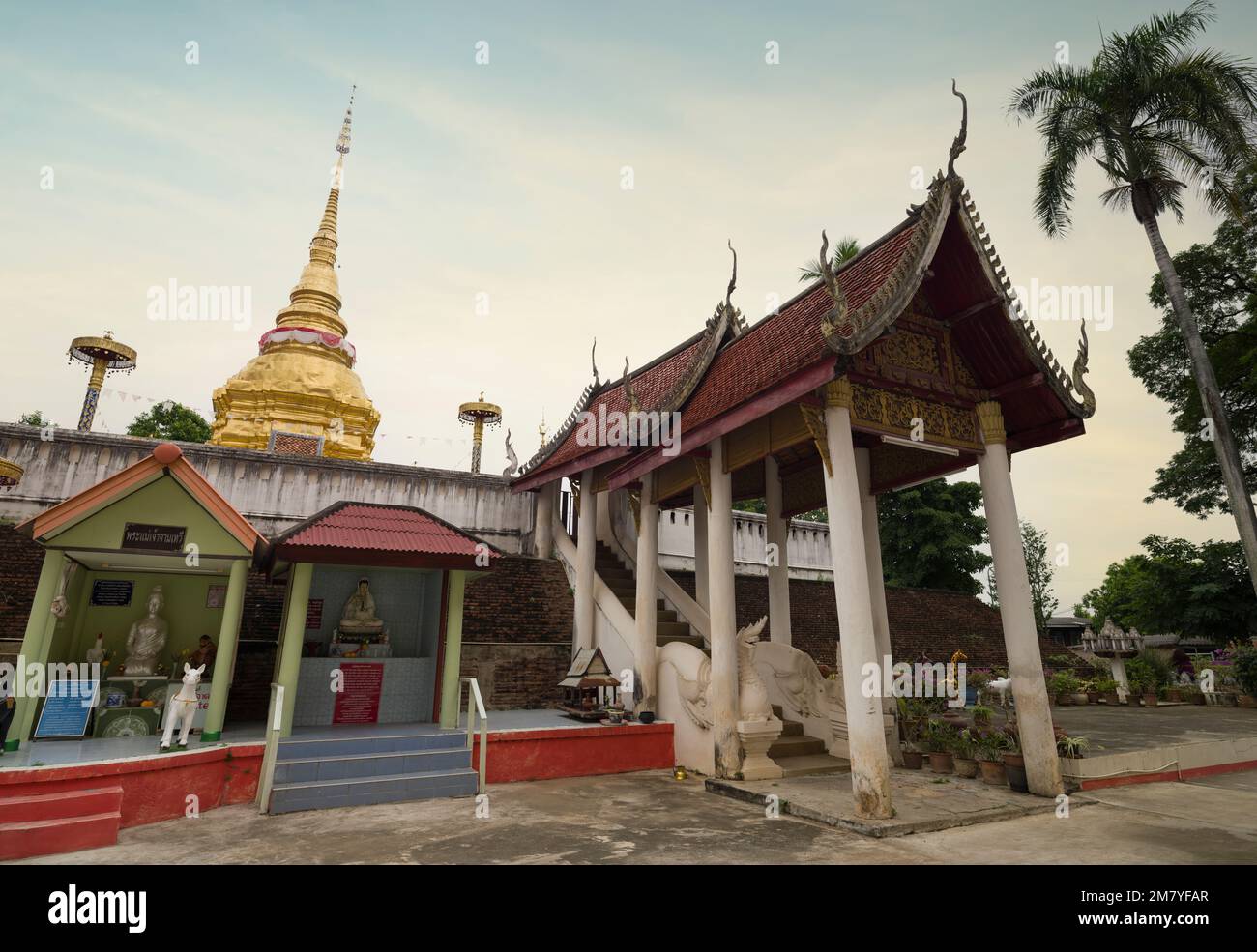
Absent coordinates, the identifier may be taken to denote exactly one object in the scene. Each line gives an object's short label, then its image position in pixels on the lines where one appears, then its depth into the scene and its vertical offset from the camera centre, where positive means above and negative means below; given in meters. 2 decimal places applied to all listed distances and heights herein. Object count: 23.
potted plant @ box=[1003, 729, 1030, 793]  7.98 -1.37
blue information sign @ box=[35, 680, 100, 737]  8.02 -0.68
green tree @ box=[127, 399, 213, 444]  30.00 +10.39
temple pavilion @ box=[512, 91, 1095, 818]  7.32 +3.17
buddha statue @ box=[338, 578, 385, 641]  10.39 +0.57
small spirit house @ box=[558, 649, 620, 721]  10.34 -0.49
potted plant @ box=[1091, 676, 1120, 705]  18.17 -0.92
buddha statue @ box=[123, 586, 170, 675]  9.14 +0.16
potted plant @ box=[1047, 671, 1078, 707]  18.20 -0.85
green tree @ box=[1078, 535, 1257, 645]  20.50 +2.08
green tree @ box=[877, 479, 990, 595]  24.86 +4.58
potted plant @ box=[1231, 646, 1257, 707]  17.66 -0.40
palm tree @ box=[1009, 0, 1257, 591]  14.95 +12.44
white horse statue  7.34 -0.58
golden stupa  23.83 +9.37
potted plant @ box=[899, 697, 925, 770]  9.83 -1.10
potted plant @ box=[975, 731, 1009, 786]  8.38 -1.30
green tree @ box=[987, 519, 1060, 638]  45.00 +5.99
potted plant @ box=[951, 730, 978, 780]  8.79 -1.31
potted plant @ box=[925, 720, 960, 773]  9.16 -1.23
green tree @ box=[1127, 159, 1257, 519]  18.95 +9.30
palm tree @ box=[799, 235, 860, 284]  25.64 +15.67
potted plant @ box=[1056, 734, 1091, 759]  8.40 -1.14
